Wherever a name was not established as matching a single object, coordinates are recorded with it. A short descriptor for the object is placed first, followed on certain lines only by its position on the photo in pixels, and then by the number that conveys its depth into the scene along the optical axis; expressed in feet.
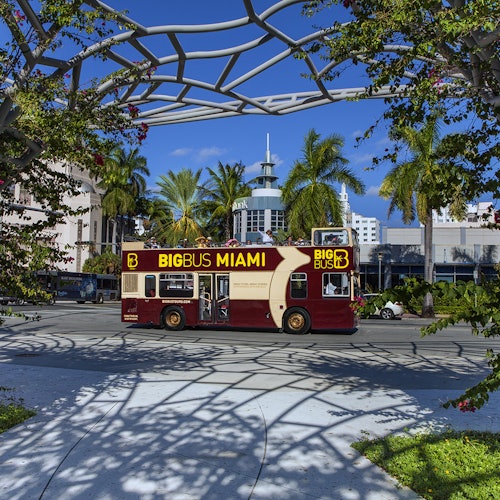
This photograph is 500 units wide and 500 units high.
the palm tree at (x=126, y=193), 168.96
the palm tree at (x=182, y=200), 134.10
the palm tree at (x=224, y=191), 136.77
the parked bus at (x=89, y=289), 147.02
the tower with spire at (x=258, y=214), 146.20
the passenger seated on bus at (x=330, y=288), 61.46
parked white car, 93.20
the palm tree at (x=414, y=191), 87.20
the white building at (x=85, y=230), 187.42
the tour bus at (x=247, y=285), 61.41
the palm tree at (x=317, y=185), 95.61
